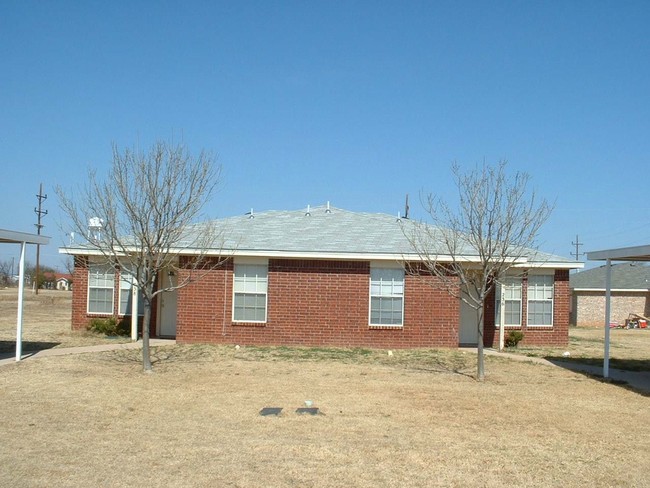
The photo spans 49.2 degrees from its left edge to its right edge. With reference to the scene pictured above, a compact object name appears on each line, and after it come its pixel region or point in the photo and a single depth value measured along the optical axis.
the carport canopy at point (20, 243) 14.04
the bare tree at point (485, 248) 13.65
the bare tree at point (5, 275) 89.62
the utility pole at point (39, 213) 49.95
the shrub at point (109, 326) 20.50
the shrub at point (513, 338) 20.47
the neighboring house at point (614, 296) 37.09
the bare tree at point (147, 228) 13.94
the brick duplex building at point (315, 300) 19.19
